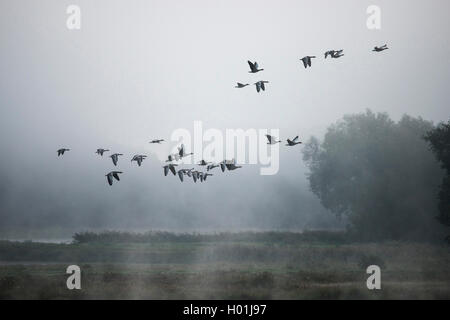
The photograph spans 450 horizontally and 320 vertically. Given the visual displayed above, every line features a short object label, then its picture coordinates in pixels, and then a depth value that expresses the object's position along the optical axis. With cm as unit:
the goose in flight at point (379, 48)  3371
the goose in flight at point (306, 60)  3289
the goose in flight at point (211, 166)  3758
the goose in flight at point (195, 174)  3697
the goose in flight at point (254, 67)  3139
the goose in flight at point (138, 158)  3672
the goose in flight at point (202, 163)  3603
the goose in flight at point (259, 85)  3284
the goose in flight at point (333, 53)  3391
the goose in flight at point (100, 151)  3750
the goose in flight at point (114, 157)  3625
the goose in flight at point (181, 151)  3453
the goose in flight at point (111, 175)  3403
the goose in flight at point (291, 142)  3294
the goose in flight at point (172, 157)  3591
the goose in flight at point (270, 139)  3276
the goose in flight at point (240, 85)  3337
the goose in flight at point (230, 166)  3435
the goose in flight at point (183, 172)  3677
